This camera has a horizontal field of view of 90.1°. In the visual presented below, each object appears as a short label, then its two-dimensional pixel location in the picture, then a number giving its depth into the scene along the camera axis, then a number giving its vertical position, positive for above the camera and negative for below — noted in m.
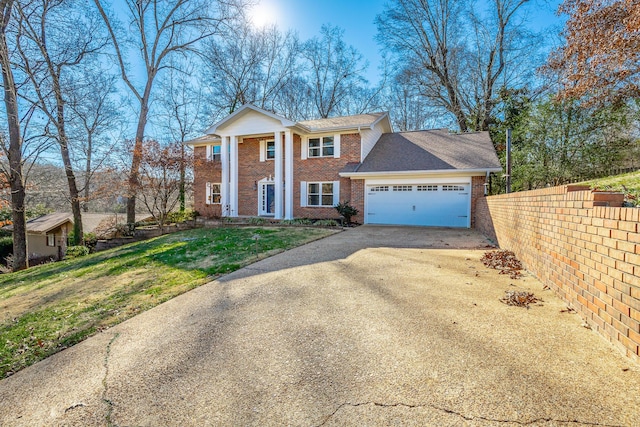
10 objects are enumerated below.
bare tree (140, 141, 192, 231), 14.25 +1.08
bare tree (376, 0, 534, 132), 21.86 +10.58
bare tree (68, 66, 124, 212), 12.92 +3.35
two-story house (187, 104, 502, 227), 13.61 +1.21
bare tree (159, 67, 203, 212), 23.45 +6.49
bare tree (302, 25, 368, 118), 27.92 +11.02
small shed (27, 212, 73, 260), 20.94 -2.99
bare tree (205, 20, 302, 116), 24.82 +10.11
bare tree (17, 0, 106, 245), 11.45 +5.77
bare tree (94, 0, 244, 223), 17.30 +9.05
